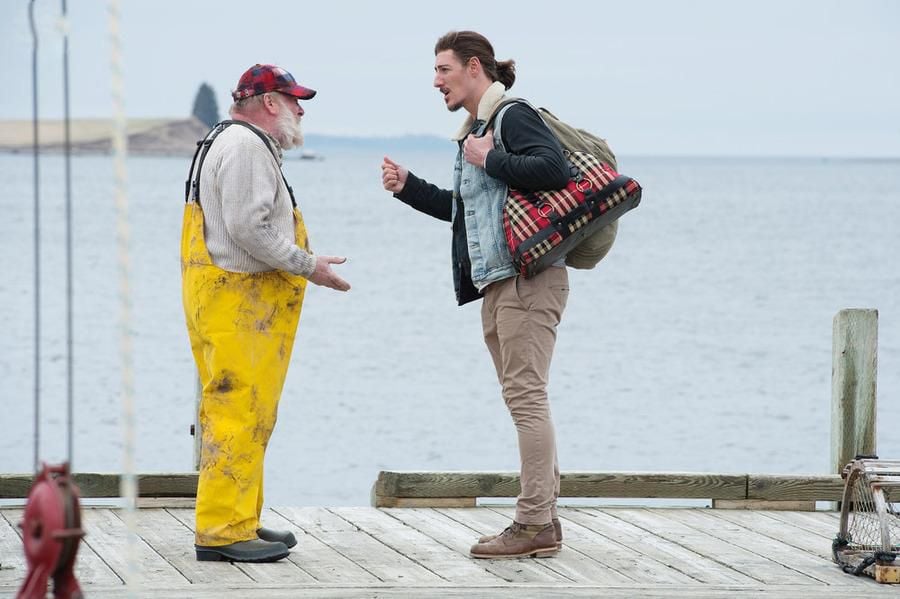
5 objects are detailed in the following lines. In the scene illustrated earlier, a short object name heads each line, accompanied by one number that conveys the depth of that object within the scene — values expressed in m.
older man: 10.08
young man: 10.54
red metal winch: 5.79
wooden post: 13.31
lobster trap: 9.98
